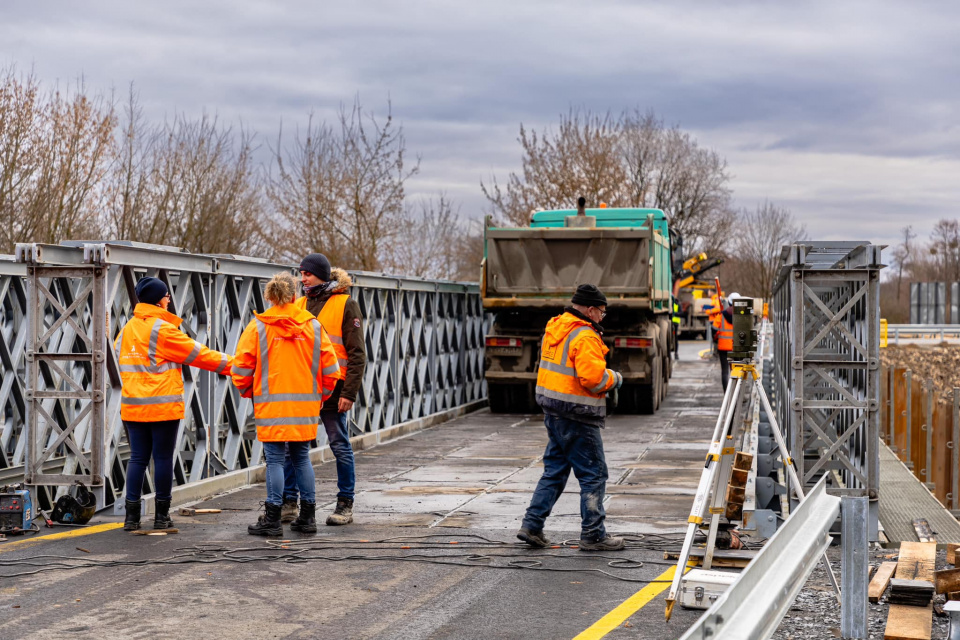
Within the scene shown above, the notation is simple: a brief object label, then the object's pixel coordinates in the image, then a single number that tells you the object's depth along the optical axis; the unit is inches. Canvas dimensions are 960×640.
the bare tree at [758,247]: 3009.4
